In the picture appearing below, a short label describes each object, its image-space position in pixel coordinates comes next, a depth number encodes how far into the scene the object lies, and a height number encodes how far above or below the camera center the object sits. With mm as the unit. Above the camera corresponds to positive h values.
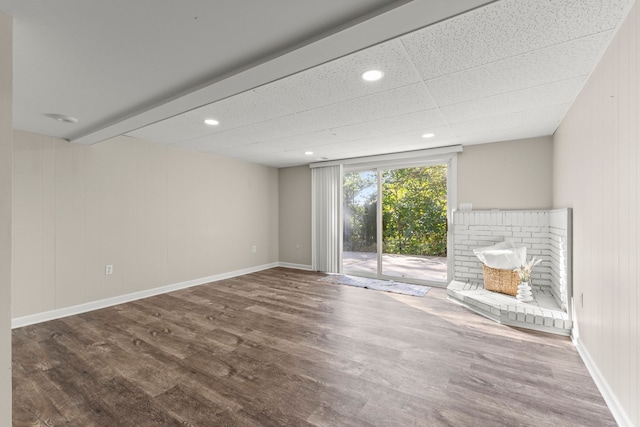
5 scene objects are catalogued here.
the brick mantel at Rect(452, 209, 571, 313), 2915 -347
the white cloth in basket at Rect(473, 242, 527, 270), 3381 -548
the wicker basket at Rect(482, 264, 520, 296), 3361 -837
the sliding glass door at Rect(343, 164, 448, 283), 4703 -183
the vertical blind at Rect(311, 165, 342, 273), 5573 -107
